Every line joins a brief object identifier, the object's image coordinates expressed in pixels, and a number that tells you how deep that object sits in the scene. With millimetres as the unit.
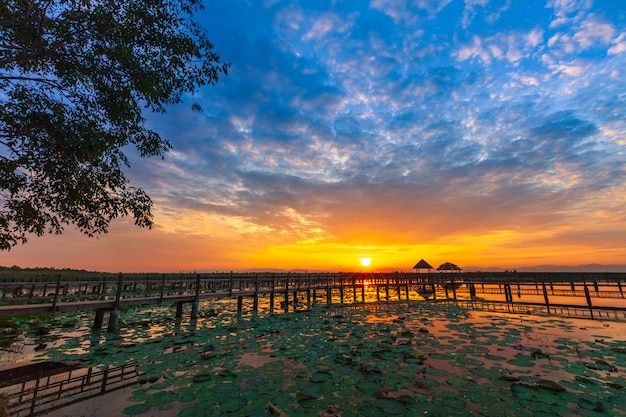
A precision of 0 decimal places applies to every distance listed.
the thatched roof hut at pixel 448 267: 43916
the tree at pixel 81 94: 5945
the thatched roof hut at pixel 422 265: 47188
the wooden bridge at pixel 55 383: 4949
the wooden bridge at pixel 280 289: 11125
